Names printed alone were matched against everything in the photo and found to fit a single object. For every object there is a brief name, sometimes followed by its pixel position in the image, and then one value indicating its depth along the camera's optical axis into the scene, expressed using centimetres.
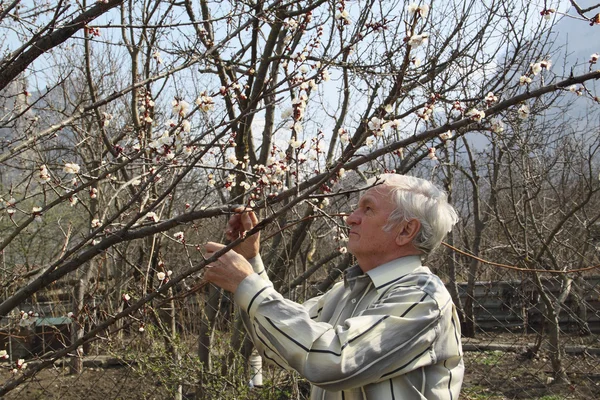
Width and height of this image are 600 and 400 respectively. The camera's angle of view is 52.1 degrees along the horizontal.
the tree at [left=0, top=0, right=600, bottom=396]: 234
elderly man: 158
